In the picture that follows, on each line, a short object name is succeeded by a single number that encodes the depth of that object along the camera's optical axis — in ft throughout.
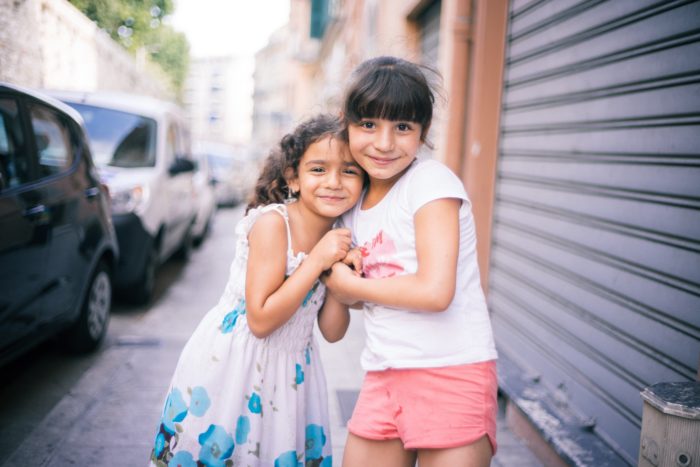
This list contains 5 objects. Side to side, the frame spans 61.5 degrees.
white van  18.58
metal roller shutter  8.31
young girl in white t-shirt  5.56
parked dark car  10.64
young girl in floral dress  6.25
